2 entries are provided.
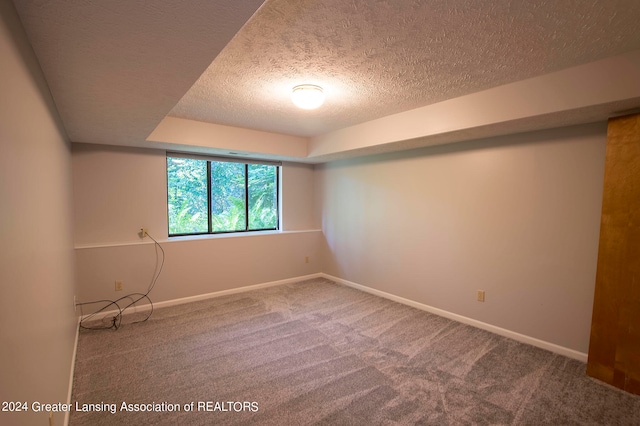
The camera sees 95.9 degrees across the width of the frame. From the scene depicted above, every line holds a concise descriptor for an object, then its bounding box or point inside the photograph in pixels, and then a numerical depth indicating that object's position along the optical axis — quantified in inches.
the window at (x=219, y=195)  161.3
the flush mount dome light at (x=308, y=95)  89.7
